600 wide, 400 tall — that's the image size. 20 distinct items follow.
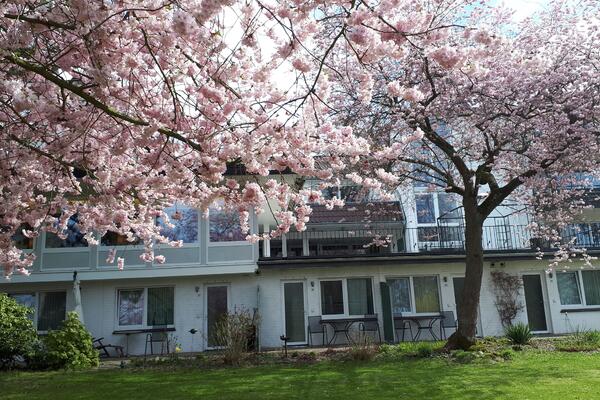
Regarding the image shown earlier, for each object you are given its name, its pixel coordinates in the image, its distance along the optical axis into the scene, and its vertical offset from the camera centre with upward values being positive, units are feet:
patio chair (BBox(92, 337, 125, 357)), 56.87 -3.35
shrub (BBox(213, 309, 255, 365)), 42.52 -2.14
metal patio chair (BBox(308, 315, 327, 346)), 59.47 -2.44
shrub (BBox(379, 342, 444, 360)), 43.11 -3.93
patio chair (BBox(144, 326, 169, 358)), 58.44 -2.71
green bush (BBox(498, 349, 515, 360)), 40.34 -4.23
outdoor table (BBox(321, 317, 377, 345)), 59.00 -1.90
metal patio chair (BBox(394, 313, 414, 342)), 60.23 -2.46
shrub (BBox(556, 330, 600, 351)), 43.78 -4.00
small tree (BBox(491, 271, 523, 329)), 61.16 +0.44
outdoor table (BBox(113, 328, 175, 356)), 57.72 -1.79
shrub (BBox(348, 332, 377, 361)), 42.27 -3.52
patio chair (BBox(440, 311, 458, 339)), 60.34 -2.37
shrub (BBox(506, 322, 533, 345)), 47.24 -3.24
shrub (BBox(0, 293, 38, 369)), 46.91 -1.26
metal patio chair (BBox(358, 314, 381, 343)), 59.82 -2.29
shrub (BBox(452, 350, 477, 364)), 40.11 -4.21
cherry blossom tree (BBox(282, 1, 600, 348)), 38.70 +14.03
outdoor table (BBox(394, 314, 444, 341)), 60.18 -2.02
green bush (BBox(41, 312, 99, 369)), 46.06 -2.60
